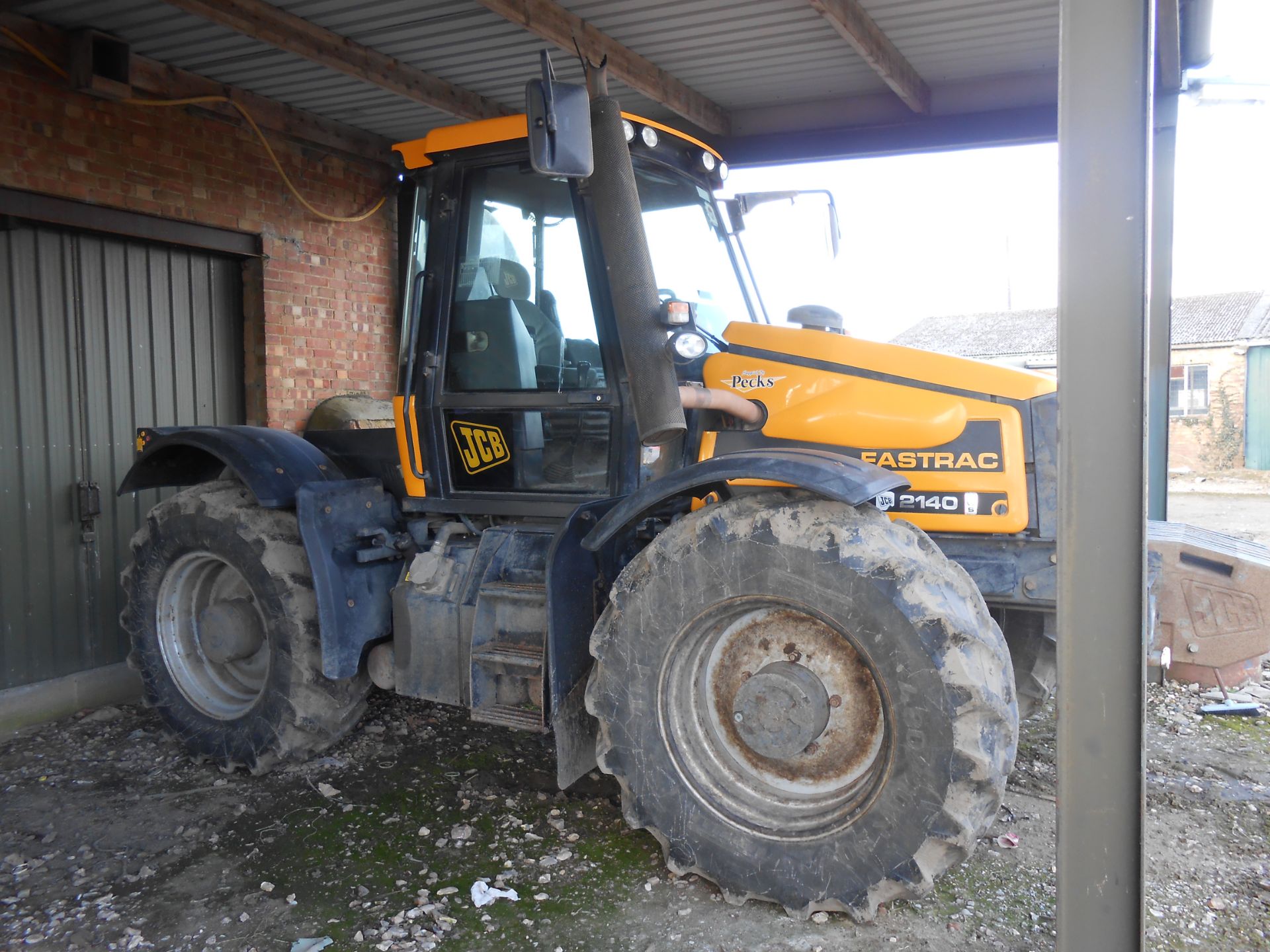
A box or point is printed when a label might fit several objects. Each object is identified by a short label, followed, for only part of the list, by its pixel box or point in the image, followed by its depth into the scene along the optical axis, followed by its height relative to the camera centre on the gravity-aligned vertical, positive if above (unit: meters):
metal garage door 5.15 +0.19
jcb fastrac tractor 2.81 -0.40
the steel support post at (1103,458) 1.97 -0.07
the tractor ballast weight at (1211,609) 3.18 -0.63
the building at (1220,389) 24.30 +0.88
